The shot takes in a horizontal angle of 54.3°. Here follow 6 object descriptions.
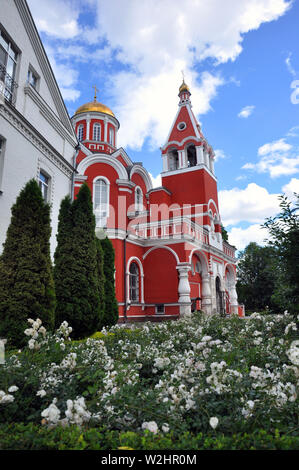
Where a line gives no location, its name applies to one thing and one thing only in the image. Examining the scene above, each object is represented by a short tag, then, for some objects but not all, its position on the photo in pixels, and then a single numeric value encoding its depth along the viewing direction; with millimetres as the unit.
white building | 8867
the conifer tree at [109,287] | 10812
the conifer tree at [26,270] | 6297
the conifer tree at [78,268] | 8477
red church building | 16547
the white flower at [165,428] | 1919
